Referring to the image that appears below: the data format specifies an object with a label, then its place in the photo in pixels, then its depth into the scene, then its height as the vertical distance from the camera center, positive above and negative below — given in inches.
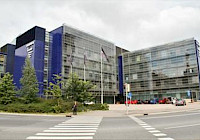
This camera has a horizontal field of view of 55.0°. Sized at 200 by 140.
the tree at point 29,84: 1219.2 +64.4
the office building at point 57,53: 2170.8 +495.5
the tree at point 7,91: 1202.9 +18.9
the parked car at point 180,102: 1549.0 -69.6
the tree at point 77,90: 1208.8 +23.4
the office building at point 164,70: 2522.1 +335.4
